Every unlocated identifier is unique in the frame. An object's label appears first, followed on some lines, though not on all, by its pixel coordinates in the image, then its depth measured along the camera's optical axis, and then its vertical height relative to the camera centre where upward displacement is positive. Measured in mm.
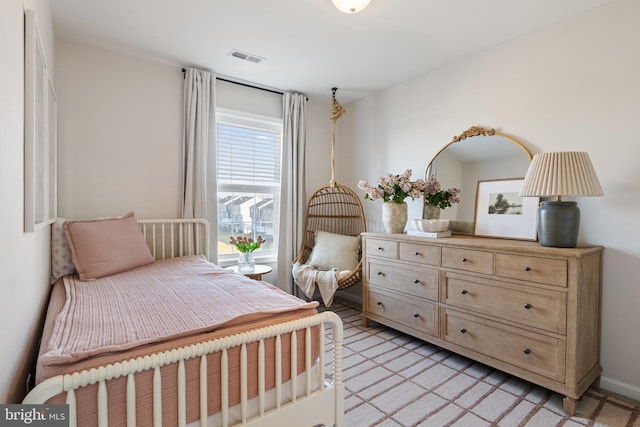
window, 3340 +310
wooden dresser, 1787 -600
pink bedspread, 1085 -455
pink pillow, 2111 -289
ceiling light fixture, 1913 +1219
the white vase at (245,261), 2972 -499
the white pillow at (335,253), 3268 -462
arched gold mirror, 2439 +378
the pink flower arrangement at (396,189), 2787 +180
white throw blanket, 3063 -702
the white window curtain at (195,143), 2955 +582
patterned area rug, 1701 -1098
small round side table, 2865 -584
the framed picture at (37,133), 1243 +331
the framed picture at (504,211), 2314 +0
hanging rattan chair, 3711 -79
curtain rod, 3186 +1269
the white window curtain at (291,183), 3561 +278
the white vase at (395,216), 2873 -60
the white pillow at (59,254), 2148 -336
